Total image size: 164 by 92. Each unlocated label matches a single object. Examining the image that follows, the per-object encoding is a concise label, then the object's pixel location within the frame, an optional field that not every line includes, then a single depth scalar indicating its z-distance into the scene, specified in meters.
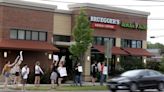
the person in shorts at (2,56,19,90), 30.16
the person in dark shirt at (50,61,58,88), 31.78
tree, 40.19
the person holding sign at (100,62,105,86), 38.45
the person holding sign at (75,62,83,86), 36.58
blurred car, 28.61
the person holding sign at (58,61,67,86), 31.71
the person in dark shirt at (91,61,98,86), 39.63
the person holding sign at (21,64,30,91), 31.39
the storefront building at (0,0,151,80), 42.03
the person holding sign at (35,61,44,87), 33.12
